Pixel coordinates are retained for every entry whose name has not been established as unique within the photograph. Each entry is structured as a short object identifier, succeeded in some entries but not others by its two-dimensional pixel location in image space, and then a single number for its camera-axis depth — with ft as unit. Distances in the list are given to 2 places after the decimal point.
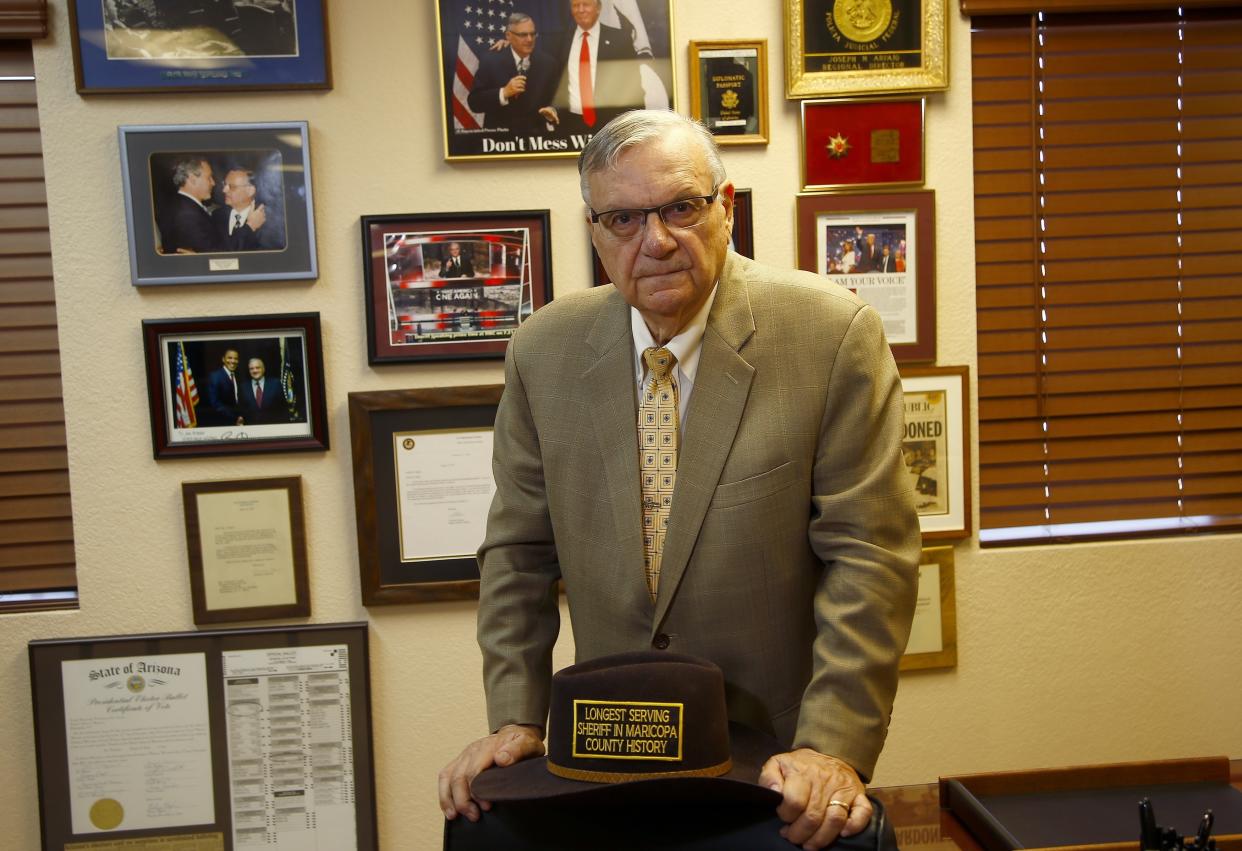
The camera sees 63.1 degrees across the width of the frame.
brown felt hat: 3.60
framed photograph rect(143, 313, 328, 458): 7.29
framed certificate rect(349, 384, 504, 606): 7.46
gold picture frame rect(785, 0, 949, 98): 7.36
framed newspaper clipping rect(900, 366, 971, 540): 7.75
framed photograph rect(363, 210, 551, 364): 7.34
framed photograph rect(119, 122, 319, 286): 7.13
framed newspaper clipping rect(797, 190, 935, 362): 7.54
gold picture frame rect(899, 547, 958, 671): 7.81
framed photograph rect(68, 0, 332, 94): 7.02
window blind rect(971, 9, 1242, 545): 7.98
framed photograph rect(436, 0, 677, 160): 7.25
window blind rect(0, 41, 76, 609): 7.41
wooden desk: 4.46
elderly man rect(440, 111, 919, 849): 4.20
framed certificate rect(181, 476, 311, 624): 7.41
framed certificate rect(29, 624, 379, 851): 7.43
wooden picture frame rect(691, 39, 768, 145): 7.34
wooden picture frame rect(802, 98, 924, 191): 7.46
